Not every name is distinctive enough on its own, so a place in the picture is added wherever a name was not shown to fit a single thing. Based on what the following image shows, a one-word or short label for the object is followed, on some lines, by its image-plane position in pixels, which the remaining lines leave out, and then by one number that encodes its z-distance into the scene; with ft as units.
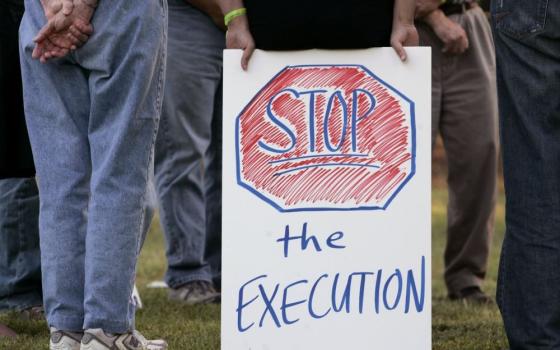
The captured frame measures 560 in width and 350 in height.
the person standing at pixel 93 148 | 22.59
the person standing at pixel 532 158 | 22.30
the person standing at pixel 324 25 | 22.20
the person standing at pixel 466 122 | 34.83
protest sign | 22.50
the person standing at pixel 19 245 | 30.99
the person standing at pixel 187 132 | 33.88
